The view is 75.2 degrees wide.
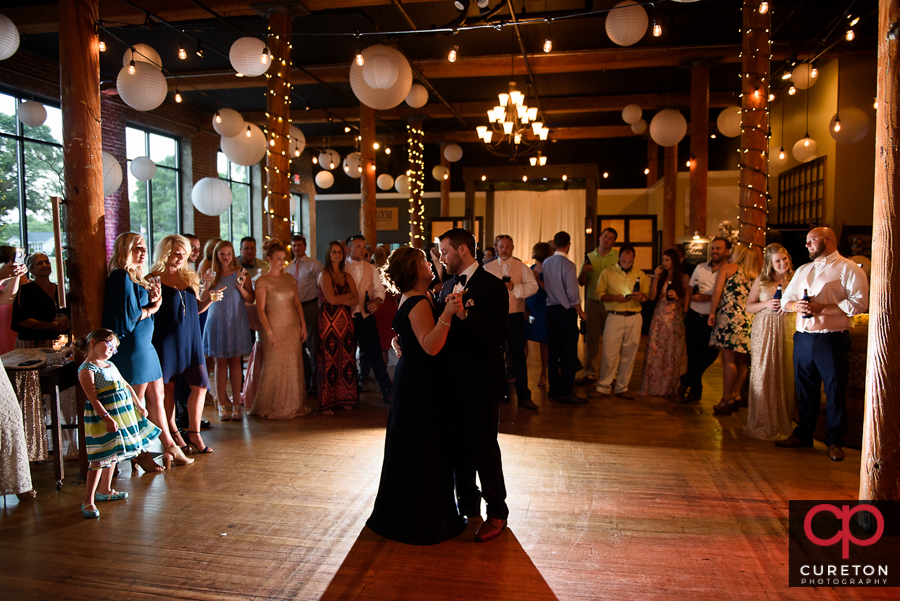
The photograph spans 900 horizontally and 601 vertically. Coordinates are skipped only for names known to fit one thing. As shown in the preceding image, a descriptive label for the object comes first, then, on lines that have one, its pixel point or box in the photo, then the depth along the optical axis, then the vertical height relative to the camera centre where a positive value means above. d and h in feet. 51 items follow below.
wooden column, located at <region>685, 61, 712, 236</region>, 29.40 +6.51
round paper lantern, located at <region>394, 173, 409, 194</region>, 46.24 +6.80
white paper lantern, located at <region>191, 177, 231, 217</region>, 30.04 +3.79
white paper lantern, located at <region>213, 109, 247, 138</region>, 22.52 +5.62
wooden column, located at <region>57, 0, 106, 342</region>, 12.15 +2.22
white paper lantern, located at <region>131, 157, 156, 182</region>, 29.63 +5.12
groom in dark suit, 9.24 -1.57
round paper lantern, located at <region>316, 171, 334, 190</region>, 40.22 +6.20
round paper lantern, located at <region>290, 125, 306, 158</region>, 29.96 +6.55
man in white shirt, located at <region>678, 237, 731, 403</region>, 18.03 -1.83
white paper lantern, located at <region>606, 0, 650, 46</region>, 17.26 +7.33
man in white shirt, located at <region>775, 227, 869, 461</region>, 12.46 -1.10
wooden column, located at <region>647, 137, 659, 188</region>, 51.85 +9.85
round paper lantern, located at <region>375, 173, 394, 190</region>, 46.39 +6.96
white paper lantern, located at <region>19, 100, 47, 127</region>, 23.54 +6.31
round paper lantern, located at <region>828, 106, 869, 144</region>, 22.84 +5.62
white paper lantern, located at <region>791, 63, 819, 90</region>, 22.59 +7.54
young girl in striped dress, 10.19 -2.65
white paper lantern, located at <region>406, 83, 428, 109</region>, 23.11 +6.84
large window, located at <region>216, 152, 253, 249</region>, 47.01 +5.34
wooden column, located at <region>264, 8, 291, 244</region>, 20.21 +4.50
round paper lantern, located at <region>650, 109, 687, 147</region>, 23.50 +5.72
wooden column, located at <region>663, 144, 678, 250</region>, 38.17 +4.93
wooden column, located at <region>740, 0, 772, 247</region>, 17.99 +4.38
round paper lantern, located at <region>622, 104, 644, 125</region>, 30.40 +8.11
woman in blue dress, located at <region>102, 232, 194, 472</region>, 11.67 -0.94
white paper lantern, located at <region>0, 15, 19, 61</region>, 16.29 +6.53
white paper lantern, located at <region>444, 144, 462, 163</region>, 39.93 +7.92
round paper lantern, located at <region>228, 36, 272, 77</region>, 17.51 +6.40
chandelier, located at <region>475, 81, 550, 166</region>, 25.99 +7.16
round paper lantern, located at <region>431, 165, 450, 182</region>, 44.62 +7.37
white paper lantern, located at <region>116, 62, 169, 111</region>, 16.53 +5.21
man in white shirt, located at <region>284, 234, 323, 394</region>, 19.34 -0.97
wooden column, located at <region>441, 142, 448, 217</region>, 54.26 +6.84
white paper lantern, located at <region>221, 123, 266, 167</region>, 22.54 +4.75
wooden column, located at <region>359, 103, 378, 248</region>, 34.12 +5.54
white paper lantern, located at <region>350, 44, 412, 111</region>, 17.07 +5.41
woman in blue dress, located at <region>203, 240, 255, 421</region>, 16.34 -1.42
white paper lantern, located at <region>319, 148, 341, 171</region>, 39.52 +7.41
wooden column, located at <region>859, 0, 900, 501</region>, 8.99 -0.47
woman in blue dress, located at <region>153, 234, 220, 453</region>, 12.92 -1.34
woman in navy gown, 9.02 -2.56
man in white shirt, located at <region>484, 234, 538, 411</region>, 17.88 -0.80
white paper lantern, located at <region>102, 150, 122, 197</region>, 22.97 +3.73
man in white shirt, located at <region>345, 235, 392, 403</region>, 18.47 -1.20
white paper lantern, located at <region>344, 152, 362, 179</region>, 38.24 +6.85
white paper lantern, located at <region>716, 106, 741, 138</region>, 25.80 +6.63
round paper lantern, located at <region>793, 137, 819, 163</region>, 27.78 +5.68
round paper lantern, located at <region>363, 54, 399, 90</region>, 16.71 +5.65
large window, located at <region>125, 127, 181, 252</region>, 37.50 +5.25
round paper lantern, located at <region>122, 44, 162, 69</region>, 17.95 +6.75
